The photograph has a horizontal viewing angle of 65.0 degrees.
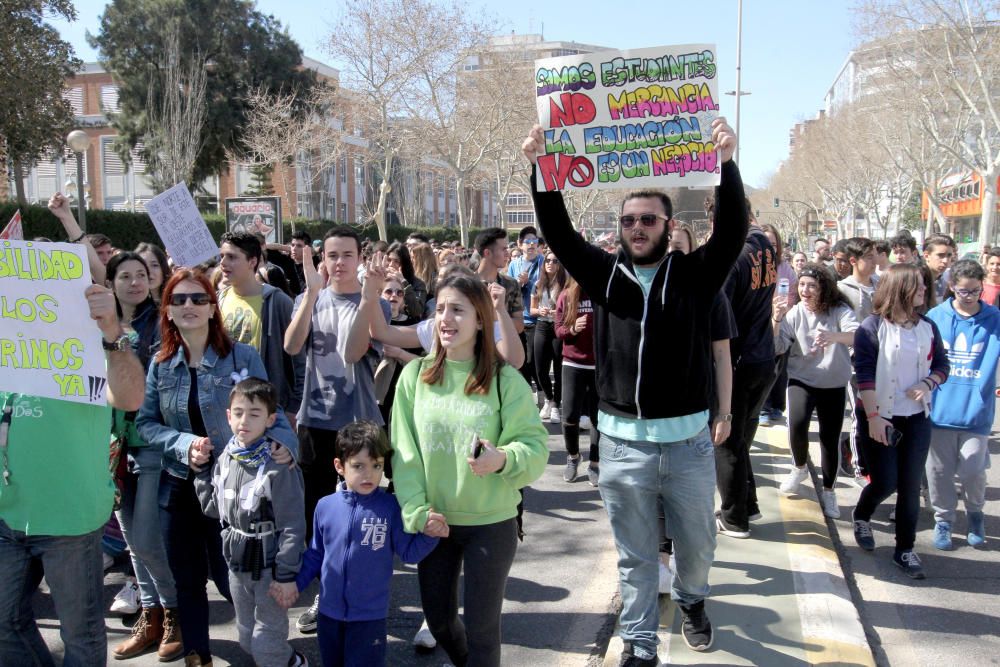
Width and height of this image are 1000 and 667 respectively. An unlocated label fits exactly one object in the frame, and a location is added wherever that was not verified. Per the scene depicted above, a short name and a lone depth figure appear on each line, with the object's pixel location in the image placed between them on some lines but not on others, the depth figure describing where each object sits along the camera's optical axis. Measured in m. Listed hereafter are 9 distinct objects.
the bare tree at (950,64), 24.08
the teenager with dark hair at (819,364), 5.65
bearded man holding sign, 3.30
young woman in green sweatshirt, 2.98
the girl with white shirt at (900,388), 4.86
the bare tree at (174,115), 33.91
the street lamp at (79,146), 17.48
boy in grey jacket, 3.36
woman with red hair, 3.59
